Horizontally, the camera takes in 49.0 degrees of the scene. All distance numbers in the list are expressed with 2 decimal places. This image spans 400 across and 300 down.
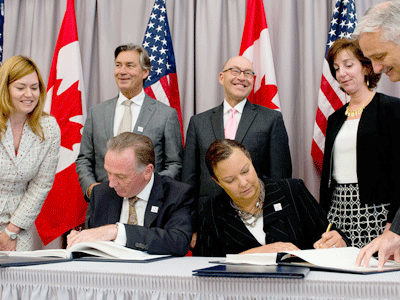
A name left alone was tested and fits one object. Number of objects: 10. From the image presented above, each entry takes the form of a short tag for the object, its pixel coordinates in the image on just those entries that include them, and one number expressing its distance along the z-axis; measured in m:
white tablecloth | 1.10
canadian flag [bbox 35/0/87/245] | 3.85
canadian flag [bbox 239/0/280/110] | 3.78
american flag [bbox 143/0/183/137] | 3.89
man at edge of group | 1.67
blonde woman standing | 2.60
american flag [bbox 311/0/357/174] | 3.61
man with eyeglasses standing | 2.91
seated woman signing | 2.12
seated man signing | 2.21
